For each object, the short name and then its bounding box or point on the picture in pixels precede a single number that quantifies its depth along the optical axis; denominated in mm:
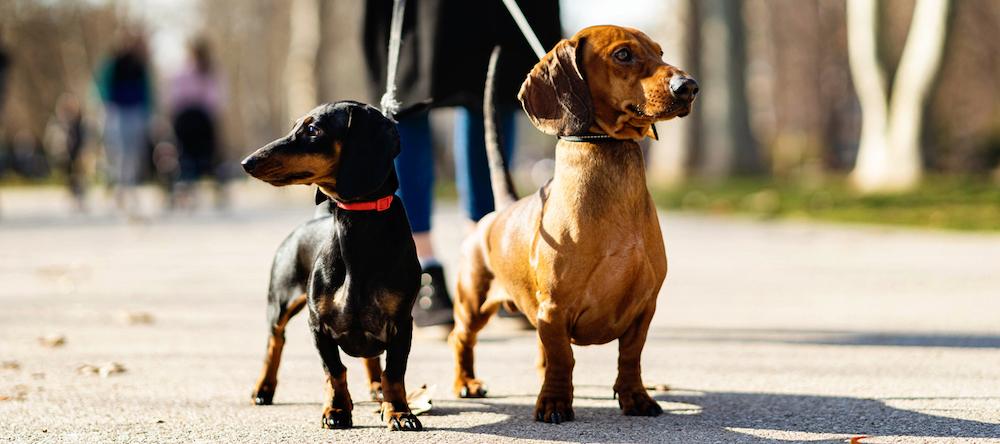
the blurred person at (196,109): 27891
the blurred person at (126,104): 25781
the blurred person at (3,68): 26583
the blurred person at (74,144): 31406
